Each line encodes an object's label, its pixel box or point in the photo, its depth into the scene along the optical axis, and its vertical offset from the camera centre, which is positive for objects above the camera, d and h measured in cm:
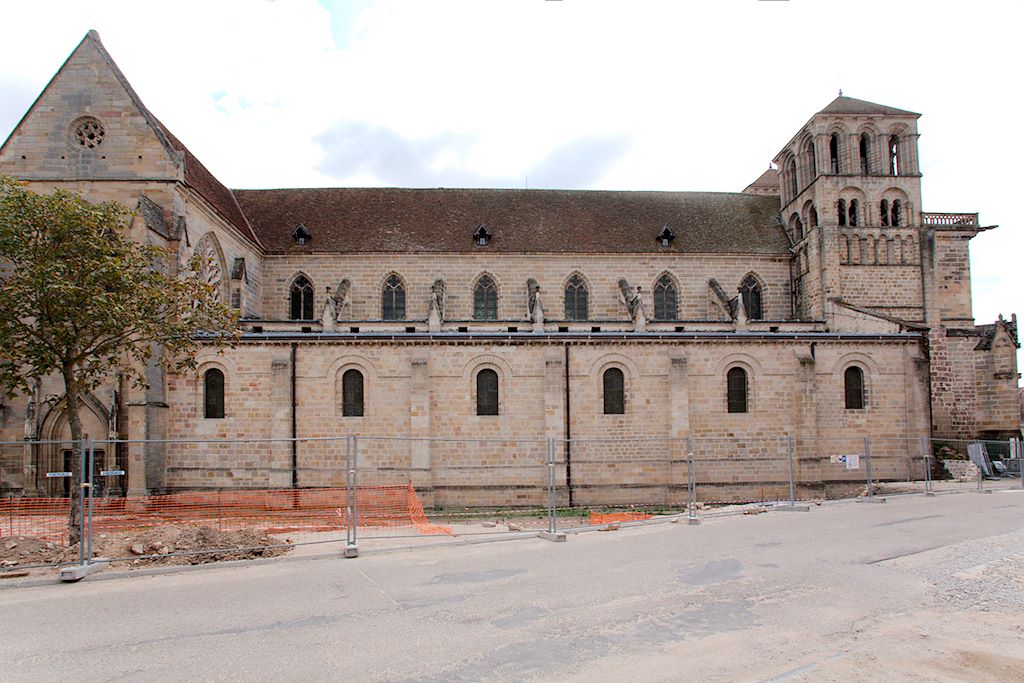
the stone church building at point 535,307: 2409 +384
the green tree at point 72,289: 1386 +222
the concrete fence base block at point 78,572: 1149 -283
